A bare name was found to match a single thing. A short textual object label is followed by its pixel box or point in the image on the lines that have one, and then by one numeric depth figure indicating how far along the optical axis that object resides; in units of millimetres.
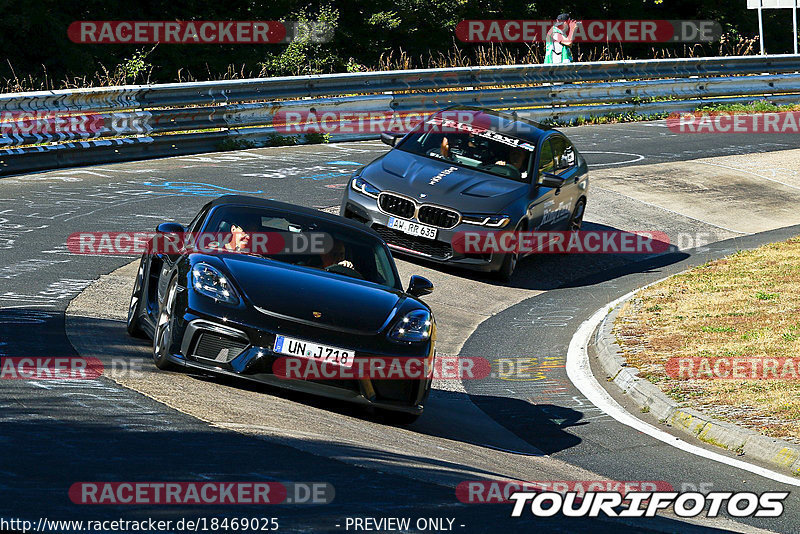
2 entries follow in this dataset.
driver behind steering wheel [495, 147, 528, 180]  28578
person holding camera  47219
